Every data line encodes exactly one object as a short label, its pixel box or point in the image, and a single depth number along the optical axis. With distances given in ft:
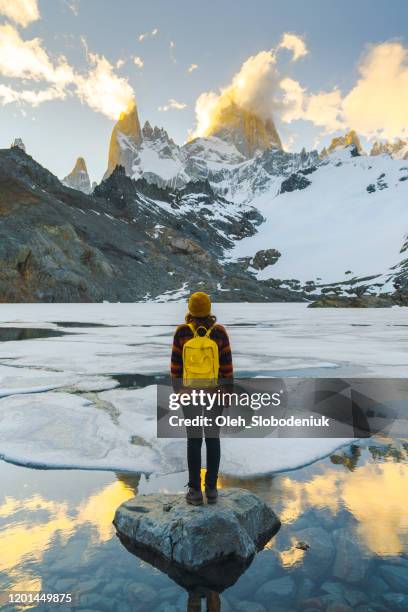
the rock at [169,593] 12.28
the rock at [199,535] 13.69
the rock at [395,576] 12.57
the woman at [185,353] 15.62
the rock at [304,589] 12.28
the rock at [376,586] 12.45
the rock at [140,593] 12.17
